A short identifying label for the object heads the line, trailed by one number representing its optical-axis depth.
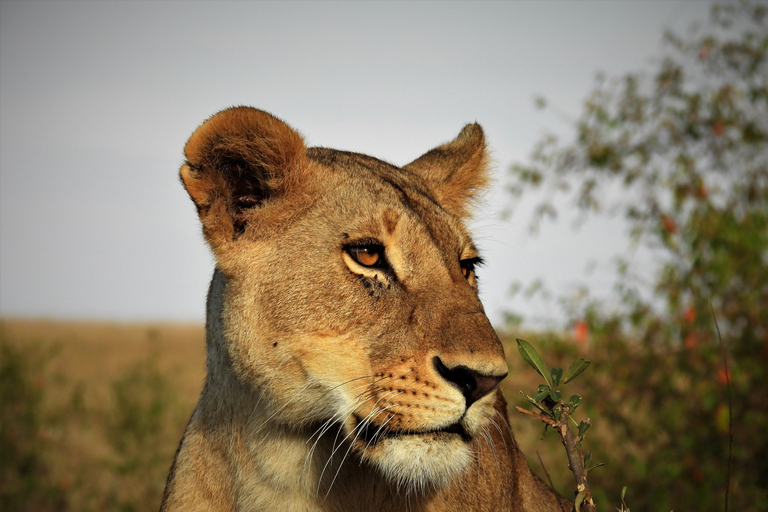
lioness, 4.89
